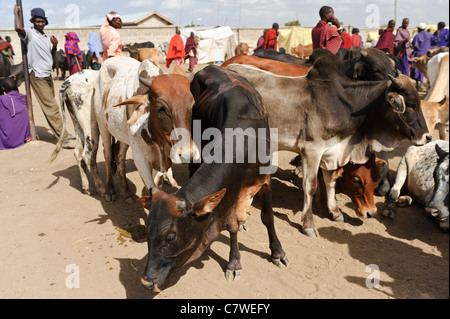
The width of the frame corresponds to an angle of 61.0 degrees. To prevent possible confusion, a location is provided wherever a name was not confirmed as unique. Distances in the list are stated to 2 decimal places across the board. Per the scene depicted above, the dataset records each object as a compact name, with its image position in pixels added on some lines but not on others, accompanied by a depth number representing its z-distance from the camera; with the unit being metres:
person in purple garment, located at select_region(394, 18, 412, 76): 11.03
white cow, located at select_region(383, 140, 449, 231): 4.64
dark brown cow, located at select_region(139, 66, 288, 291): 2.63
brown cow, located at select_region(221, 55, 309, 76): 5.25
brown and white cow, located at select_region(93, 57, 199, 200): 3.41
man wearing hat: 6.95
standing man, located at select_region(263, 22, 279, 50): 10.80
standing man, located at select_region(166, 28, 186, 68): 13.72
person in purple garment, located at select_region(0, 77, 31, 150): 7.44
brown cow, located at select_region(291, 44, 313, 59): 19.30
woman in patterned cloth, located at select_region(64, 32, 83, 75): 10.98
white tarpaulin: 22.16
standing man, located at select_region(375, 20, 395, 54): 9.84
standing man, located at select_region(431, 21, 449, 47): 12.04
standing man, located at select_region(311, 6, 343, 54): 6.24
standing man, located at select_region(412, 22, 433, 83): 12.21
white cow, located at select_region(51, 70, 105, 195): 5.20
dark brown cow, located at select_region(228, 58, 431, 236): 4.17
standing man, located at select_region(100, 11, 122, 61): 6.15
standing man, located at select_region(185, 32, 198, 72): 17.85
